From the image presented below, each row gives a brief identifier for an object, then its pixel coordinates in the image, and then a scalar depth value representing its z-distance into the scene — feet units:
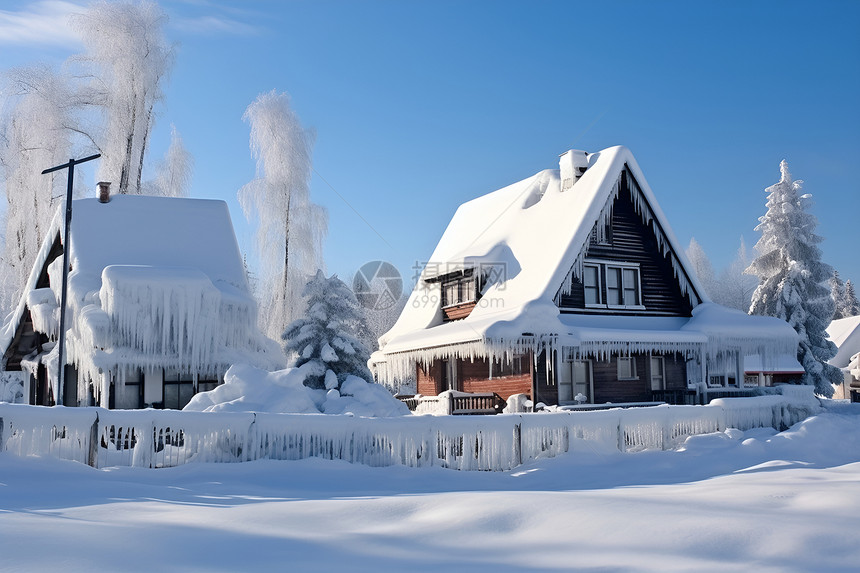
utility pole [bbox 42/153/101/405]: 55.16
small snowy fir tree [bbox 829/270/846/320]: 266.98
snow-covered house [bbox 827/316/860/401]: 167.36
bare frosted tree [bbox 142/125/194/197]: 116.26
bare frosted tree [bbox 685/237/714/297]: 254.41
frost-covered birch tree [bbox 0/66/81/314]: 106.01
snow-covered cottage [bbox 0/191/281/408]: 63.41
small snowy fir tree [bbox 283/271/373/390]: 67.21
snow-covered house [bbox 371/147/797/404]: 78.89
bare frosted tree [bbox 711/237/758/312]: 260.62
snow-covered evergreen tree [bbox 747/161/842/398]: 109.50
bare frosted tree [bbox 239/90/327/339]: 108.99
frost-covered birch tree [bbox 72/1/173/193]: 109.19
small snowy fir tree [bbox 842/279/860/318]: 268.62
